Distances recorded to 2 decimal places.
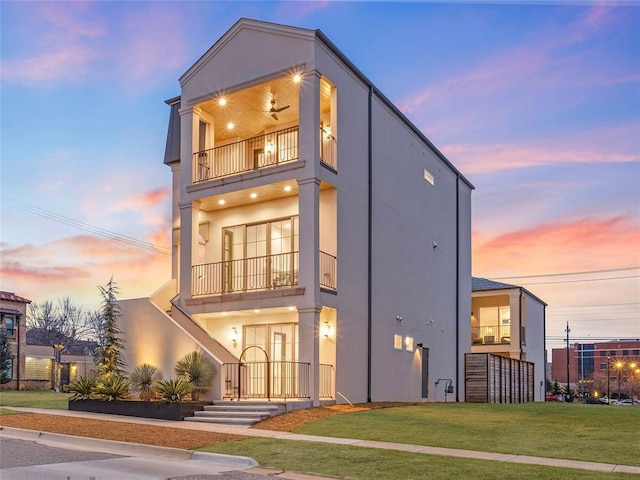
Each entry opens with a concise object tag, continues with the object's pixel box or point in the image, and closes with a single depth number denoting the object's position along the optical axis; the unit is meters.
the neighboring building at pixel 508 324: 40.34
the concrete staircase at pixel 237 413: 15.75
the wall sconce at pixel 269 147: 23.20
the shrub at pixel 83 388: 18.52
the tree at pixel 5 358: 44.50
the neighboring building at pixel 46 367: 49.88
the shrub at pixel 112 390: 18.00
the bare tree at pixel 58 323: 74.81
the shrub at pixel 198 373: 17.90
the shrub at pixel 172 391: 16.72
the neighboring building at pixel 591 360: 106.81
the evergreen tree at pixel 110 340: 19.81
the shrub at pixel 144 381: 18.56
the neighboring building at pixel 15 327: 49.84
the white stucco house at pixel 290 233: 19.52
